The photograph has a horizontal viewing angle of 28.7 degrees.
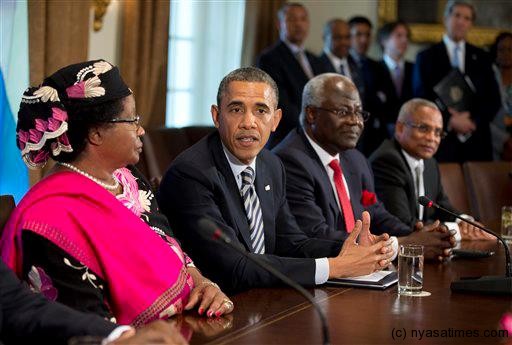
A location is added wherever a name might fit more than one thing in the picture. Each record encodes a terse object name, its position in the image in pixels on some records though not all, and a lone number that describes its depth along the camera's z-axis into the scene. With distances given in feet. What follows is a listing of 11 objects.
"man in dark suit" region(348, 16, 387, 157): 24.21
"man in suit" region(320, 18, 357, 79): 23.87
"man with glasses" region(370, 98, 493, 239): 15.40
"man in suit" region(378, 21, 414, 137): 24.71
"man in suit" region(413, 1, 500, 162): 23.81
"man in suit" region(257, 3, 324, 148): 20.71
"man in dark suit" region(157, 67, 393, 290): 10.06
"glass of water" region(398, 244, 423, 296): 9.75
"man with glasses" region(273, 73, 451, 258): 12.71
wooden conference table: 7.87
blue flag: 15.39
